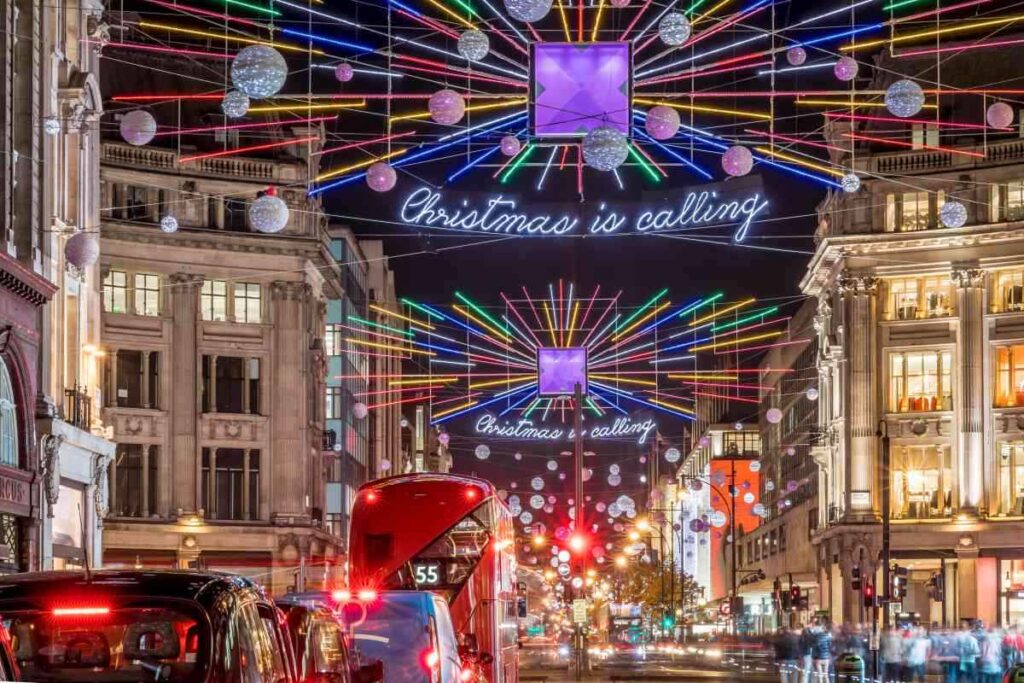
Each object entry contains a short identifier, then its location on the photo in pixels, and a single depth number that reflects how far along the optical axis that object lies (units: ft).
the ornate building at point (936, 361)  244.63
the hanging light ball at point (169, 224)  138.23
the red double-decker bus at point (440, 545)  92.38
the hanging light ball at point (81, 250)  114.62
